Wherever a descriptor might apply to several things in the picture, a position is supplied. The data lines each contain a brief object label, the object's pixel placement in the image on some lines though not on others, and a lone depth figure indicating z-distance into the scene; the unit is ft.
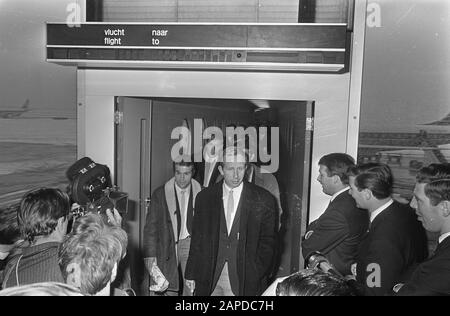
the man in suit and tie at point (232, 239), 7.78
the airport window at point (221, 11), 7.68
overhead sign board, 6.77
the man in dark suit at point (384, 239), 5.46
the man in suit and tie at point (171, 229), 8.91
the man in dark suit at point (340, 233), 6.69
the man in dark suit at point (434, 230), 4.54
